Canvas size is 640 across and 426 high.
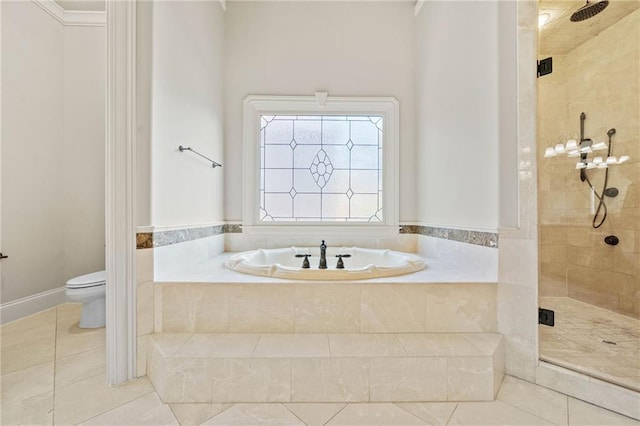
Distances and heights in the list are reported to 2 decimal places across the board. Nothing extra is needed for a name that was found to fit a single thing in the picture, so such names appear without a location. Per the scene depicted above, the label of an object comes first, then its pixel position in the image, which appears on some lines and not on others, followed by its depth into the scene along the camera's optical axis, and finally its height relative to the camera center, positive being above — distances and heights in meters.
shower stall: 1.81 +0.35
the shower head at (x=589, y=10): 1.85 +1.45
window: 2.66 +0.46
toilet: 1.89 -0.61
